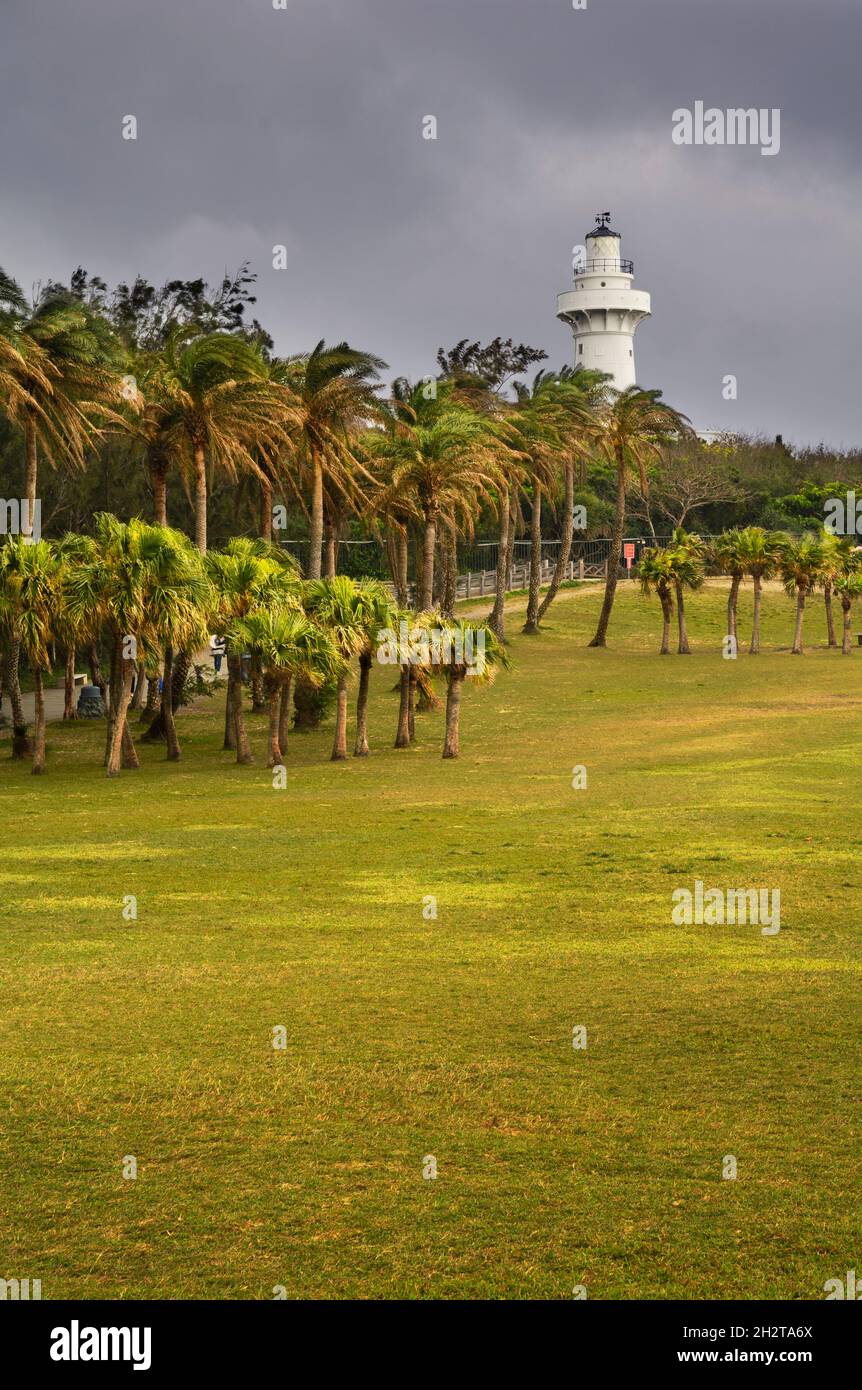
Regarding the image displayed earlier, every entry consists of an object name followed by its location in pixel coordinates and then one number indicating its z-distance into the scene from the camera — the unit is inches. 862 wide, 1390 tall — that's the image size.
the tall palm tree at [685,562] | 2778.1
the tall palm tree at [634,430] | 2844.5
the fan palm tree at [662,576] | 2768.2
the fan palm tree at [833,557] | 2770.7
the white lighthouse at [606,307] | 5162.4
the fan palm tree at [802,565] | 2765.7
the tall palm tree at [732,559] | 2819.9
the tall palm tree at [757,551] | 2805.1
